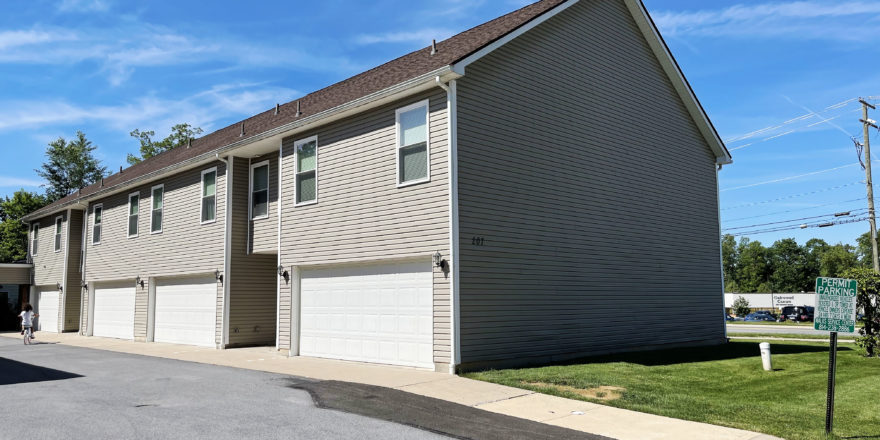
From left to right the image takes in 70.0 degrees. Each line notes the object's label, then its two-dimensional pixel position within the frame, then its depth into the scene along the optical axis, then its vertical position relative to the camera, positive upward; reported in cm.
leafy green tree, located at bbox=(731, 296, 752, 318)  6544 -325
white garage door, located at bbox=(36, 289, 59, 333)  3015 -134
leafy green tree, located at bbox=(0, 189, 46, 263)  5016 +452
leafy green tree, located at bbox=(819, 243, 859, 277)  9394 +232
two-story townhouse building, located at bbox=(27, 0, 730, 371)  1276 +172
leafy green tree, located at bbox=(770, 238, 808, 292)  10956 +180
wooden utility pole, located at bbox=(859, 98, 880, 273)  2962 +490
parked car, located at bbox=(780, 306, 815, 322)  5375 -321
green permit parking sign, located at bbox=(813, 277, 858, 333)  754 -35
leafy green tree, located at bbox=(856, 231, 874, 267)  9969 +440
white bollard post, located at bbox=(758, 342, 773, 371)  1301 -170
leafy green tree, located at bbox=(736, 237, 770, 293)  11344 +182
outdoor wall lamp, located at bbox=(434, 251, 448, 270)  1221 +36
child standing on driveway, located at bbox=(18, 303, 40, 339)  2242 -127
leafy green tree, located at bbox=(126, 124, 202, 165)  4569 +1032
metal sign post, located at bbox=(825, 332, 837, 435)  743 -133
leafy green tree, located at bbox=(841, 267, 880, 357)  1451 -78
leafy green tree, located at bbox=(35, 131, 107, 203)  5385 +996
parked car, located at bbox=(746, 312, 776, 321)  5978 -388
